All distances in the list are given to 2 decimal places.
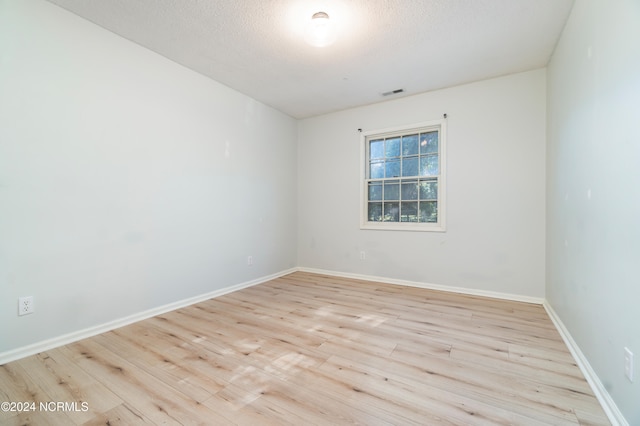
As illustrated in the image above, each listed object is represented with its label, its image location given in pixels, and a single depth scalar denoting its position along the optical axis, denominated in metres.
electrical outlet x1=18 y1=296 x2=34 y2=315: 1.96
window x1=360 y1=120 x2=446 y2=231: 3.73
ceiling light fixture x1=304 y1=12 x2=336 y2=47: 2.24
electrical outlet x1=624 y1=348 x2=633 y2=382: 1.22
